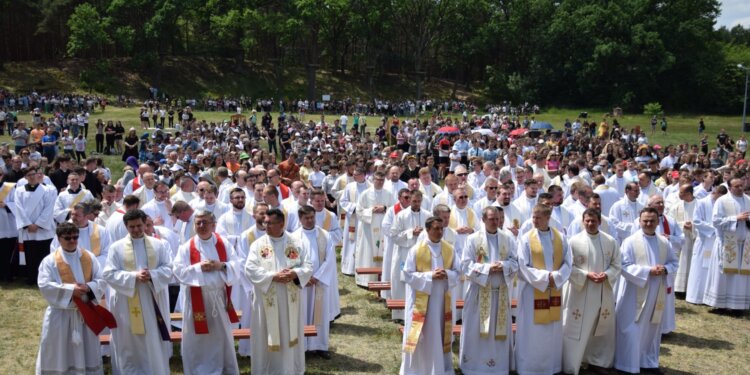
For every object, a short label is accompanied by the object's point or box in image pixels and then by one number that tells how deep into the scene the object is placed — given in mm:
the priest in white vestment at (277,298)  8172
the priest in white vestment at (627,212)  11453
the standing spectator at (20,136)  26000
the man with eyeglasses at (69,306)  7652
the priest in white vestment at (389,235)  10992
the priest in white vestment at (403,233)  10508
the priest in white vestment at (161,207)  11250
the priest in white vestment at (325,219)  10623
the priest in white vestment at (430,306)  8180
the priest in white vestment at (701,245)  11898
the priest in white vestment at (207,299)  8070
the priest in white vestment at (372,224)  13047
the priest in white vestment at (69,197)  12088
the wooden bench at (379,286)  10752
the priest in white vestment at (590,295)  8500
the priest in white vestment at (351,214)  14031
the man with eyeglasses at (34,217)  12458
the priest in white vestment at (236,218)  10414
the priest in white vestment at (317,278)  8914
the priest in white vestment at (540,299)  8414
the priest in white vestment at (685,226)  12425
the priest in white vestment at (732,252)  11648
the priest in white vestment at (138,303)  7895
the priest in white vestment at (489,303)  8422
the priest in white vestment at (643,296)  8844
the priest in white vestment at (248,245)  9078
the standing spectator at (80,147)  28609
